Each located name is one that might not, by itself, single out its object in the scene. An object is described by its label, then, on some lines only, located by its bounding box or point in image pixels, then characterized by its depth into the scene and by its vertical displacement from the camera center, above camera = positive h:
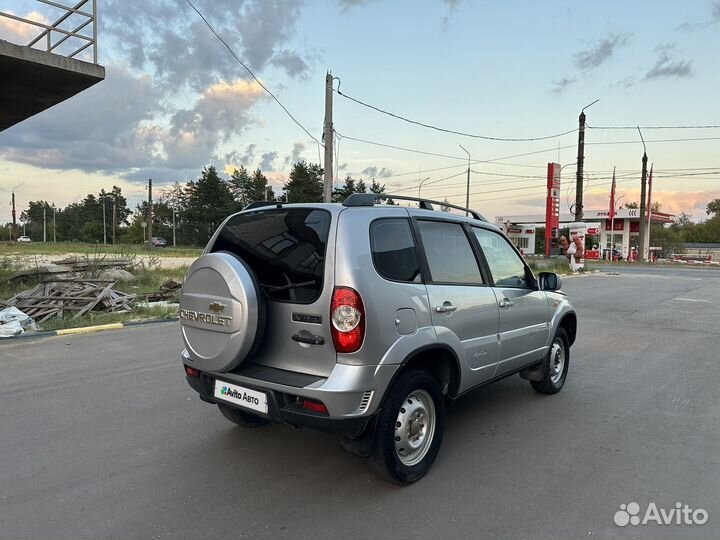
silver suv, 2.93 -0.56
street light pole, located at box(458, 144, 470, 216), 36.81 +3.48
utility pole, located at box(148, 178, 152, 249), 50.75 +3.45
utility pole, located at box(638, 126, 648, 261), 41.47 +4.13
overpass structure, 9.43 +3.20
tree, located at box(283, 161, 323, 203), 74.01 +7.76
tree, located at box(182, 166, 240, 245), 82.56 +4.71
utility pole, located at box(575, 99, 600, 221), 28.61 +4.22
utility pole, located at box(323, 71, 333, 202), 15.66 +3.12
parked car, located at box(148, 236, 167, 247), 74.69 -1.63
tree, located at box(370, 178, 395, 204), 84.19 +8.87
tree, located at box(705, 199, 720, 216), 96.54 +7.38
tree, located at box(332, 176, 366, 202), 79.30 +8.70
